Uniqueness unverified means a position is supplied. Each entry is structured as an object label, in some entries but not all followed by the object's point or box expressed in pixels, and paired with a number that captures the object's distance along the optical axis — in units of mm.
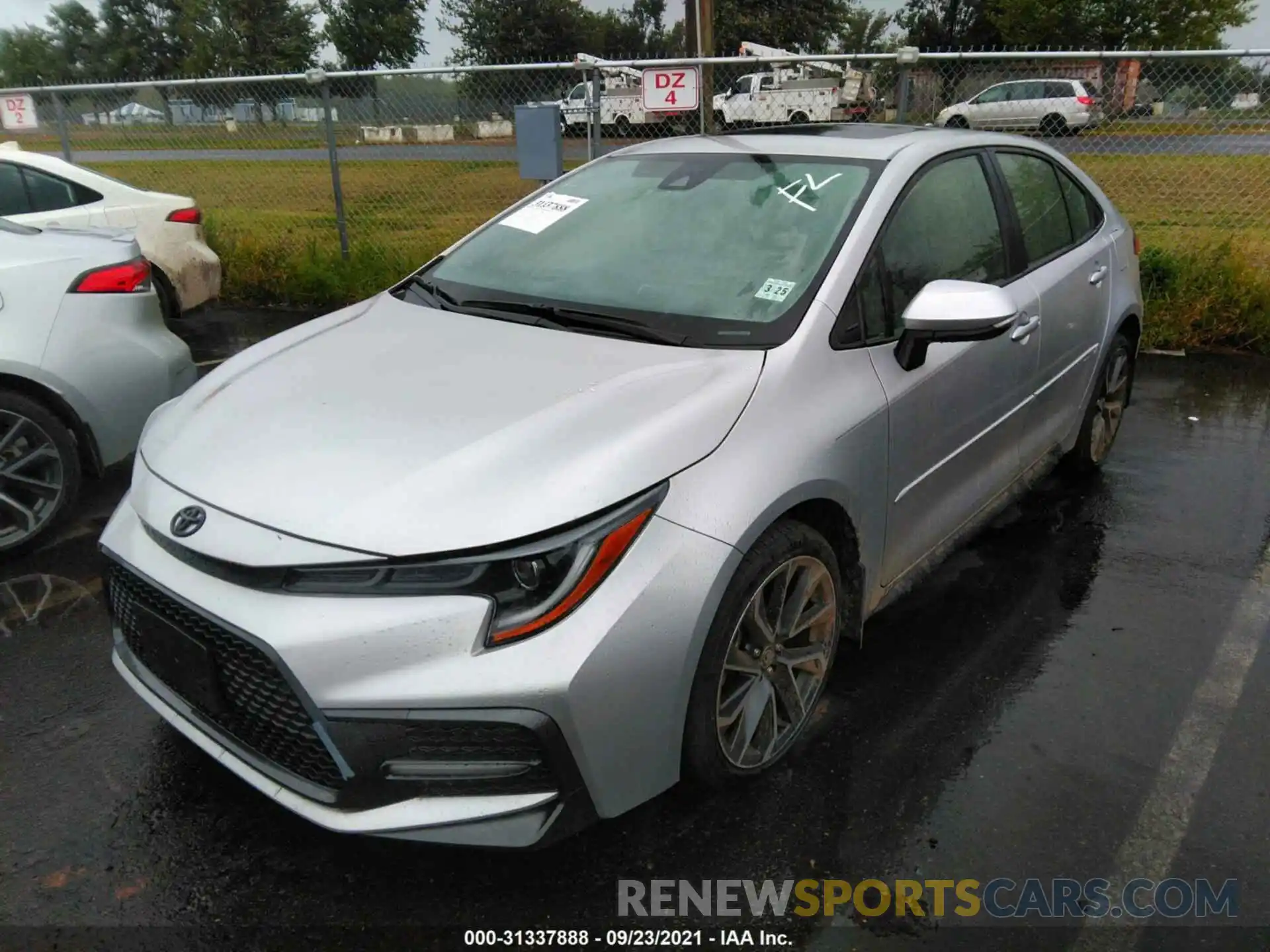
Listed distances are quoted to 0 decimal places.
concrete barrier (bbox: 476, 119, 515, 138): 8312
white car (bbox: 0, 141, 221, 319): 6273
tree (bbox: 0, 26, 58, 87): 63906
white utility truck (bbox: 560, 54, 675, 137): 7820
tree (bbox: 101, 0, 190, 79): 60531
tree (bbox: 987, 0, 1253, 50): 44906
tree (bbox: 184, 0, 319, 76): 53406
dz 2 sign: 9695
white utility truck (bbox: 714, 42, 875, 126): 7945
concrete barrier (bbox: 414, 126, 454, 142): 8375
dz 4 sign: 7199
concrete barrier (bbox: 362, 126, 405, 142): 8352
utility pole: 11516
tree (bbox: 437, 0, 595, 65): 50031
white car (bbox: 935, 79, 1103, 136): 7504
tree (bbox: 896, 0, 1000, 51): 52188
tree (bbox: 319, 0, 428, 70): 50906
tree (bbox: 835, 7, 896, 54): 51250
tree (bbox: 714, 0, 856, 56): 47469
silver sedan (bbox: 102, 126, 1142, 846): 2041
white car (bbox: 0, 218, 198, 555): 3904
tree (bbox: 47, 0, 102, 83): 62906
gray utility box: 7648
